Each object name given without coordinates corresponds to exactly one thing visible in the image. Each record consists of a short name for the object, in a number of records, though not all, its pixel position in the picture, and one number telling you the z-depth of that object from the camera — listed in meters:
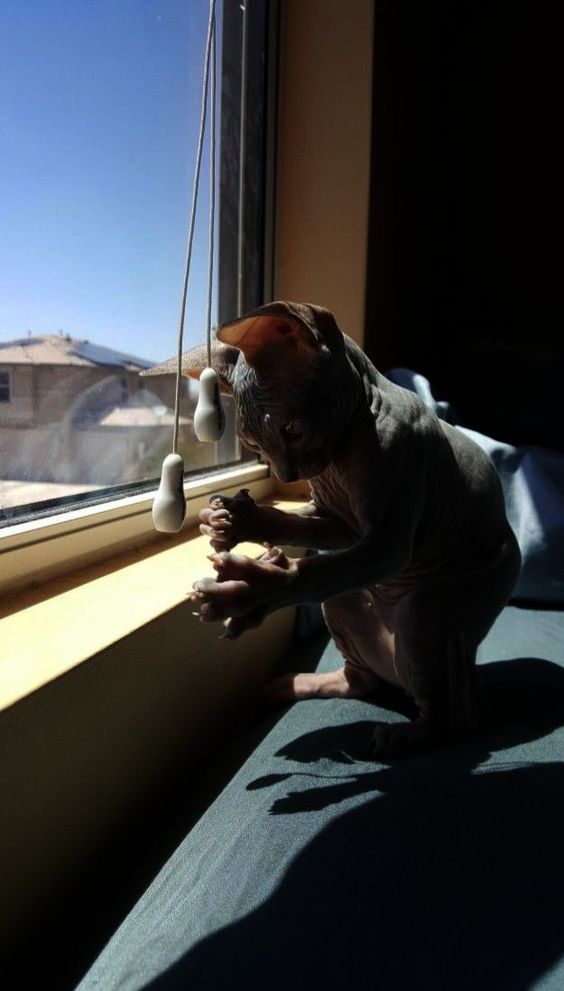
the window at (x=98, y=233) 0.87
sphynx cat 0.66
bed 0.57
